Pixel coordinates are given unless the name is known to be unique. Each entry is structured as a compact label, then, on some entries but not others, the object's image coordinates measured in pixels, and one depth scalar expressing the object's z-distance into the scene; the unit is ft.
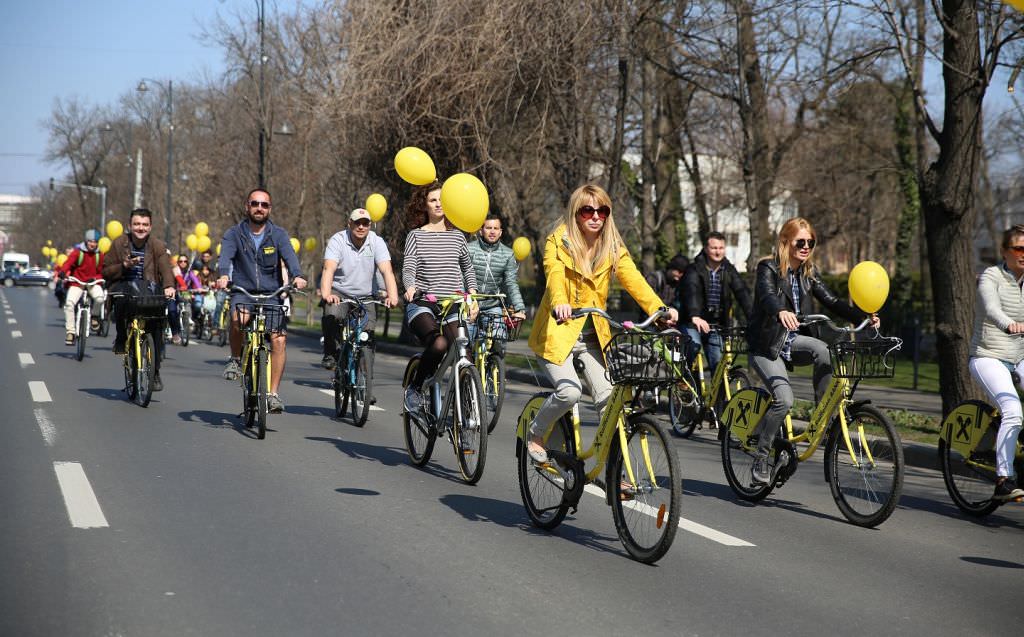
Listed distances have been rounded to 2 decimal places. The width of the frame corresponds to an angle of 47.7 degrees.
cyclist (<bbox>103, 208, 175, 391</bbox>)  37.78
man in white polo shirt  35.76
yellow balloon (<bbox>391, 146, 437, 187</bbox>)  44.16
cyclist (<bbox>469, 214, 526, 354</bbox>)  37.22
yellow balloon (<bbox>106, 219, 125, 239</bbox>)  89.29
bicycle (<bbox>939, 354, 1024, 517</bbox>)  22.93
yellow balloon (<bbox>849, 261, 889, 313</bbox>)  23.99
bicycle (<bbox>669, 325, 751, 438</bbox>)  32.60
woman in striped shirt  26.22
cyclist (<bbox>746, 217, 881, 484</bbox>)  23.12
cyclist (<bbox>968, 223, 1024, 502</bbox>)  22.41
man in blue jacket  31.30
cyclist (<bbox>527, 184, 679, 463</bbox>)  18.92
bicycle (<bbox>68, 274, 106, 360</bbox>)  53.72
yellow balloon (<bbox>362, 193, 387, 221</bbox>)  57.77
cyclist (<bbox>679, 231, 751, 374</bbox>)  35.35
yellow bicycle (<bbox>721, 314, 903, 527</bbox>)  20.86
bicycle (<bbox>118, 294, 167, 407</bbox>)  35.83
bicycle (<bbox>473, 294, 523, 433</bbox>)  35.91
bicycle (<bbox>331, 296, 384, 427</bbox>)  33.19
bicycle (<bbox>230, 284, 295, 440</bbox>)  29.71
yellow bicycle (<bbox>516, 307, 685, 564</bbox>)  16.89
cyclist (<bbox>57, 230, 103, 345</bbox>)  55.88
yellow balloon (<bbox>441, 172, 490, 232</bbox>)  29.63
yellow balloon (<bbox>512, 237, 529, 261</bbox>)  56.70
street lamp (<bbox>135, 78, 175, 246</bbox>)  134.00
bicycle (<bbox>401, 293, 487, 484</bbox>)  23.67
